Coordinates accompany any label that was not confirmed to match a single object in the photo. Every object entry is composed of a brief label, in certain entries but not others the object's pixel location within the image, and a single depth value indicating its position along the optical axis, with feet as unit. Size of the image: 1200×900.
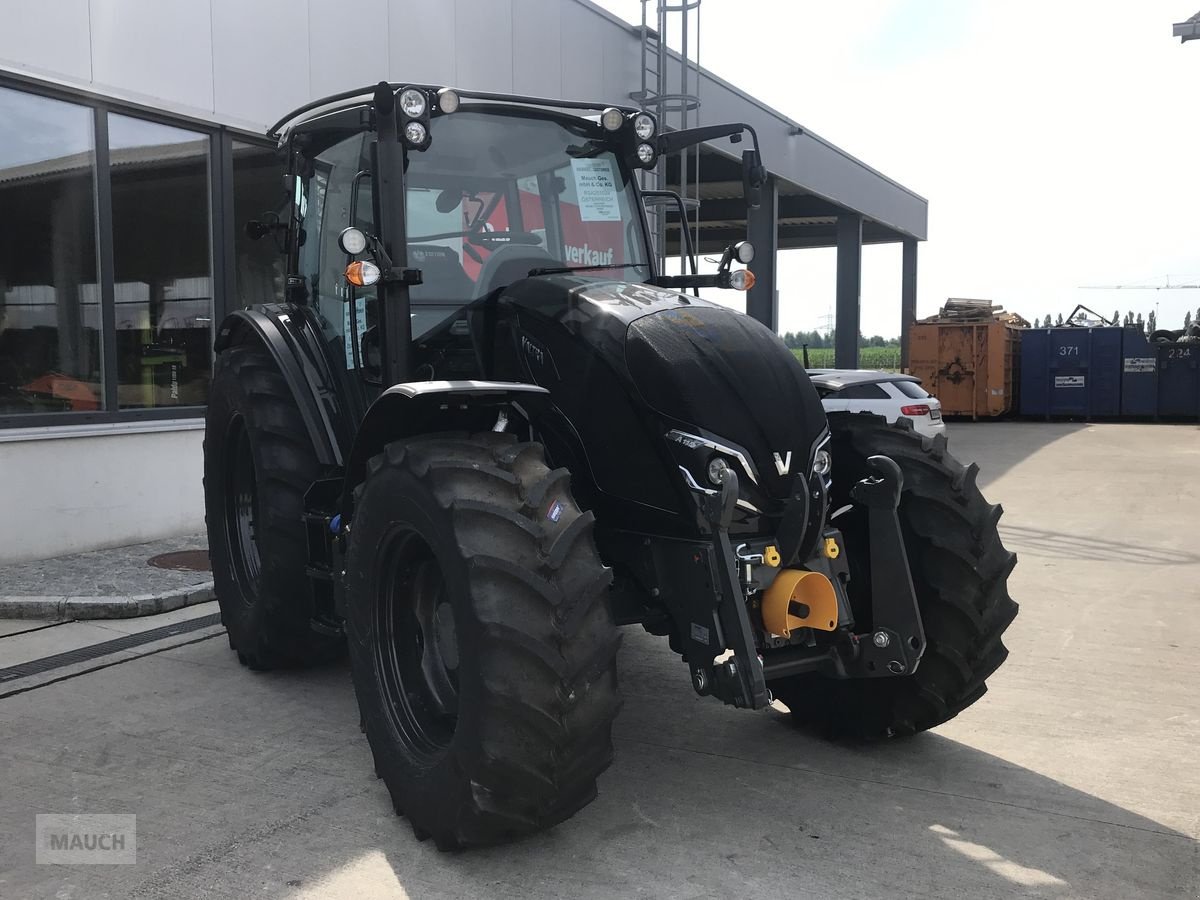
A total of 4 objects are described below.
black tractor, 10.12
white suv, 43.39
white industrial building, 25.35
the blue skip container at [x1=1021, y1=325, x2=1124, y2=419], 84.48
